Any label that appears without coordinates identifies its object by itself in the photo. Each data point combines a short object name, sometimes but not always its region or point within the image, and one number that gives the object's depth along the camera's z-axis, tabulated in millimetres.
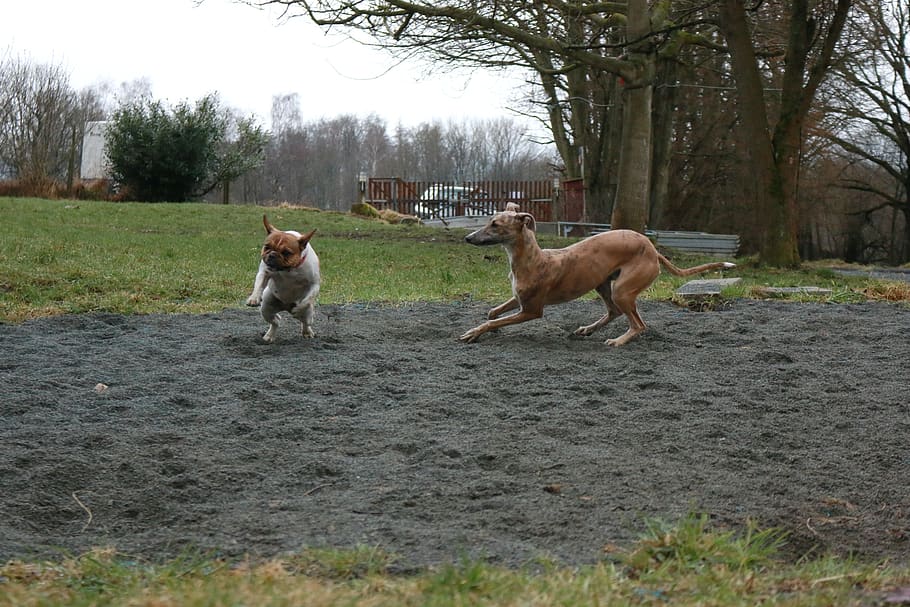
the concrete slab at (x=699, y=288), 9812
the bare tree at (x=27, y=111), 47344
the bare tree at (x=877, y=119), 28703
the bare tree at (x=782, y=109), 15820
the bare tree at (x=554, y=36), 16344
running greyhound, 7797
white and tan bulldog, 7047
